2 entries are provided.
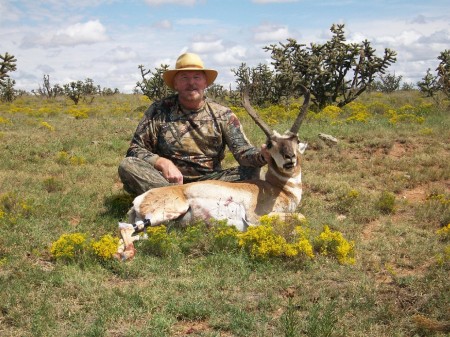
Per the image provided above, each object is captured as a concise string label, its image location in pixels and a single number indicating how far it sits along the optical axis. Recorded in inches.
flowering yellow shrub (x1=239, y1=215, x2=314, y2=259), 210.8
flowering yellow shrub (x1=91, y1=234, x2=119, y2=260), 207.8
